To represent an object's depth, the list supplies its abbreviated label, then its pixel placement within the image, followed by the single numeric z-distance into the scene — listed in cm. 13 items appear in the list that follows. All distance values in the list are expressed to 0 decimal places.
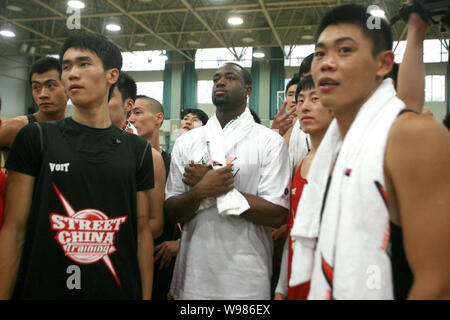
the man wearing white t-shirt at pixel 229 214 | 242
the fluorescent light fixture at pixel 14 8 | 1398
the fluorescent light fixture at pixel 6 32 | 1504
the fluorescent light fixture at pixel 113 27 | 1530
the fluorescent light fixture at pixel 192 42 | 1710
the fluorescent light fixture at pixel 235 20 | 1419
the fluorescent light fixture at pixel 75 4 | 1219
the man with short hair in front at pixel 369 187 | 125
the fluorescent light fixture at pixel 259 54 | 1739
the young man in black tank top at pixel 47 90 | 273
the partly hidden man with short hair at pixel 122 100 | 317
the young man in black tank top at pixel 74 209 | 185
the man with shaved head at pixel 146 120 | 408
